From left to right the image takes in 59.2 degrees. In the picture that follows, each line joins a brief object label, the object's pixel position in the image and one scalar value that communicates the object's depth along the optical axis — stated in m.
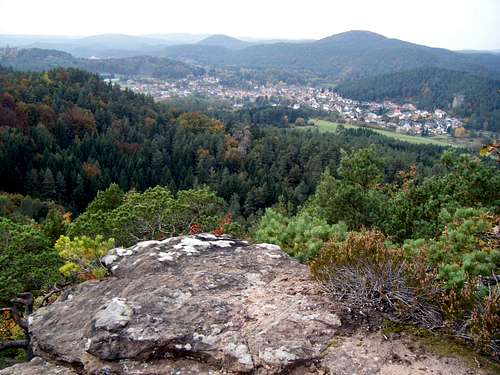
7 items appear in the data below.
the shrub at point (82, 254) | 8.52
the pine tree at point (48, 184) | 46.09
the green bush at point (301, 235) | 7.79
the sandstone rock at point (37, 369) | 5.26
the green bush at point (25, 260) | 11.31
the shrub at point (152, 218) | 11.01
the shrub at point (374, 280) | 5.10
